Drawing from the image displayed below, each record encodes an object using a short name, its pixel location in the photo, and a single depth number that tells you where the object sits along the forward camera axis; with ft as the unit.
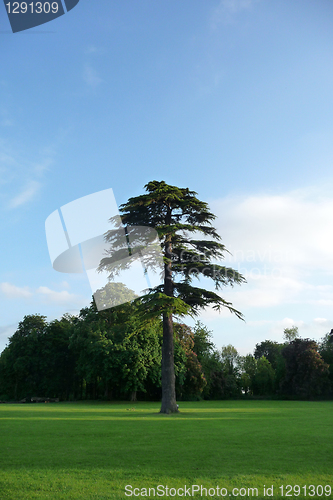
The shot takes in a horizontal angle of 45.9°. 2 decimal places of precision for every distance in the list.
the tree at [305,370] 170.81
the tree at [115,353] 130.41
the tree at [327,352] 185.11
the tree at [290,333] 265.95
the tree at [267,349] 276.84
